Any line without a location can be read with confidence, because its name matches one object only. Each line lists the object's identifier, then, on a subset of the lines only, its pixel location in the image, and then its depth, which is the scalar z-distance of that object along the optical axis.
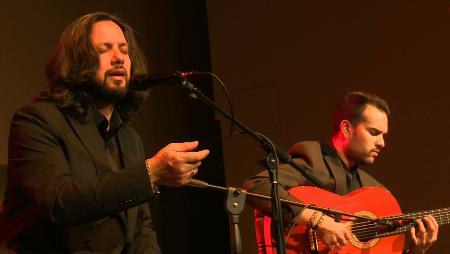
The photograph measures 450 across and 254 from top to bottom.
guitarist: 6.39
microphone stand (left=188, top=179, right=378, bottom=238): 4.25
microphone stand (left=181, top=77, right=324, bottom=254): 4.29
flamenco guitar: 6.41
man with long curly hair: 3.94
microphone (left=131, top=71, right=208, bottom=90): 4.29
